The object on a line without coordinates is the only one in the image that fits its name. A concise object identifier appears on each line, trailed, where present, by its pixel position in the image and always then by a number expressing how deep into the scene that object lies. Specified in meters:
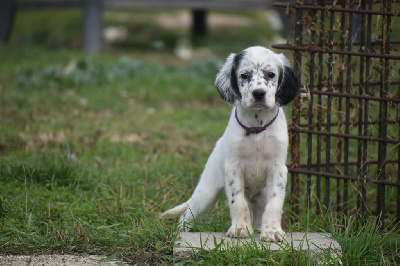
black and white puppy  7.52
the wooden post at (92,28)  24.14
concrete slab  7.04
